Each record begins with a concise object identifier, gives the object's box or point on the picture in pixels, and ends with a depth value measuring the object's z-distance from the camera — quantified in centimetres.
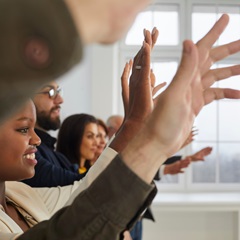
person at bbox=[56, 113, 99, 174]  274
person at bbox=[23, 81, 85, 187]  188
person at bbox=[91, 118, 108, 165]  285
